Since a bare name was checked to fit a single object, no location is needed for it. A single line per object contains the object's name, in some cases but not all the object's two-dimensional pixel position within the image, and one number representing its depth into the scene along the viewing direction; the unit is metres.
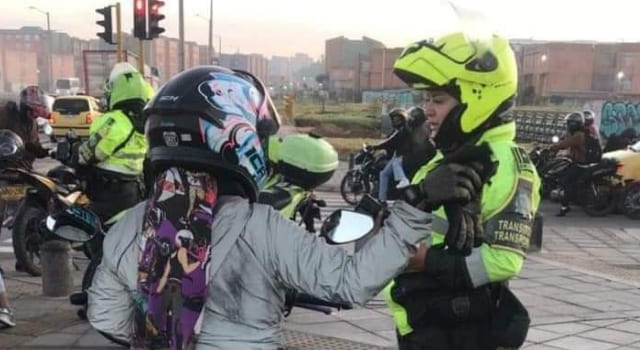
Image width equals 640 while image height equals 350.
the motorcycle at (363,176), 12.70
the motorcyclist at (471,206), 2.33
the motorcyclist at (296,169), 4.75
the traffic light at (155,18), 15.21
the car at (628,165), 12.30
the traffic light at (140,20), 15.21
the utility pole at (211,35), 43.62
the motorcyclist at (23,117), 7.71
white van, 56.43
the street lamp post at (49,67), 90.81
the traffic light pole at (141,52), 15.27
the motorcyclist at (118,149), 5.89
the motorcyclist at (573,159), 12.43
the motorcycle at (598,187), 12.28
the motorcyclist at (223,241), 1.72
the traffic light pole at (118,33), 15.73
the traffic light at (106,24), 15.86
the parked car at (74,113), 24.16
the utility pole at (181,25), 28.33
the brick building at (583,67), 73.44
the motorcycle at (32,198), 6.17
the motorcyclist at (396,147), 10.88
